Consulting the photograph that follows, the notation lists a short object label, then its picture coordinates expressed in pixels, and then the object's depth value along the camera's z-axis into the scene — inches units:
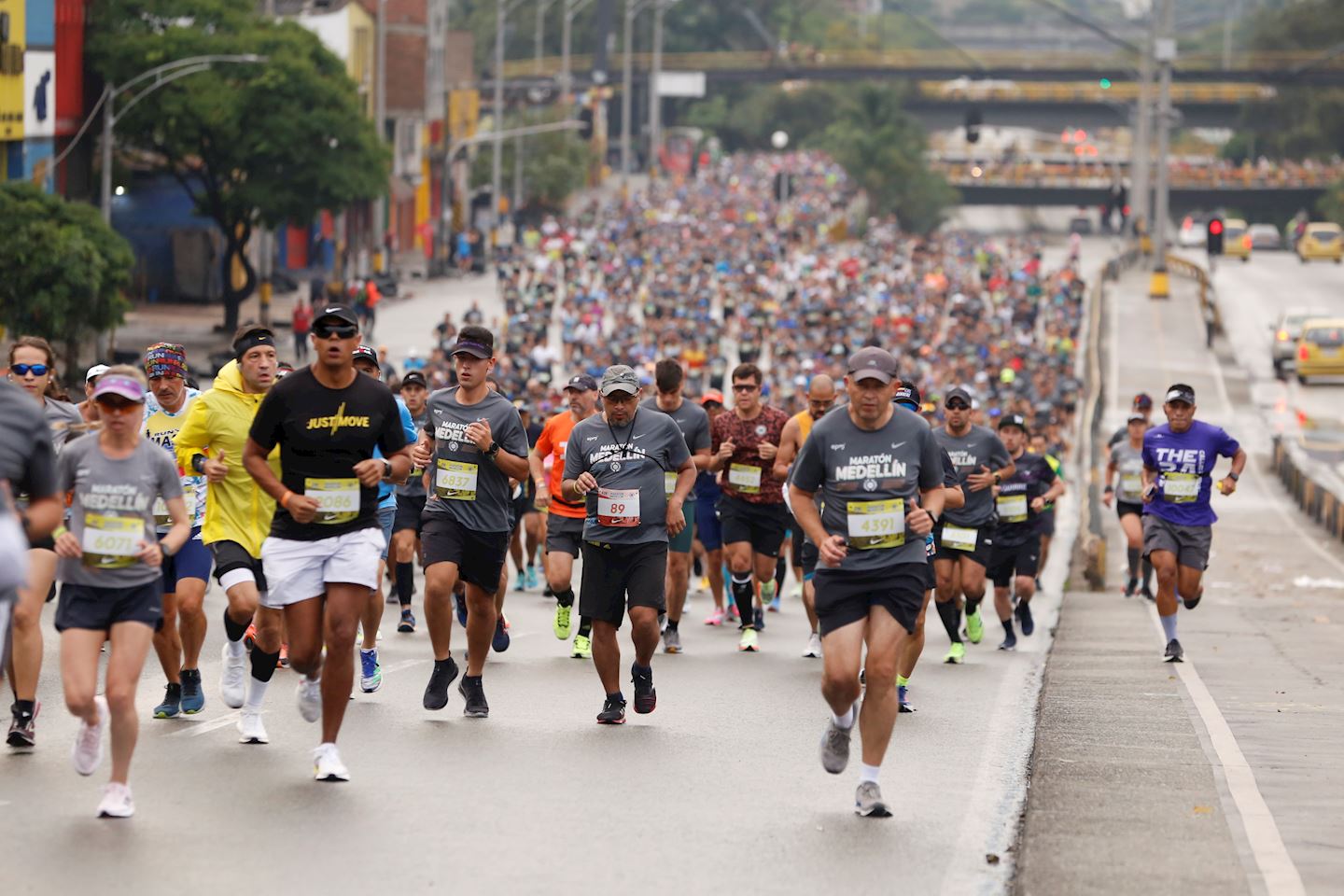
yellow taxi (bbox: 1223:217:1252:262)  3703.2
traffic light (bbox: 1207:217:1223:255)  2396.7
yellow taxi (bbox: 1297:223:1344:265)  3673.7
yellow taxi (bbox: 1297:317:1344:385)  2145.7
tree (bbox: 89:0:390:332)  2006.6
